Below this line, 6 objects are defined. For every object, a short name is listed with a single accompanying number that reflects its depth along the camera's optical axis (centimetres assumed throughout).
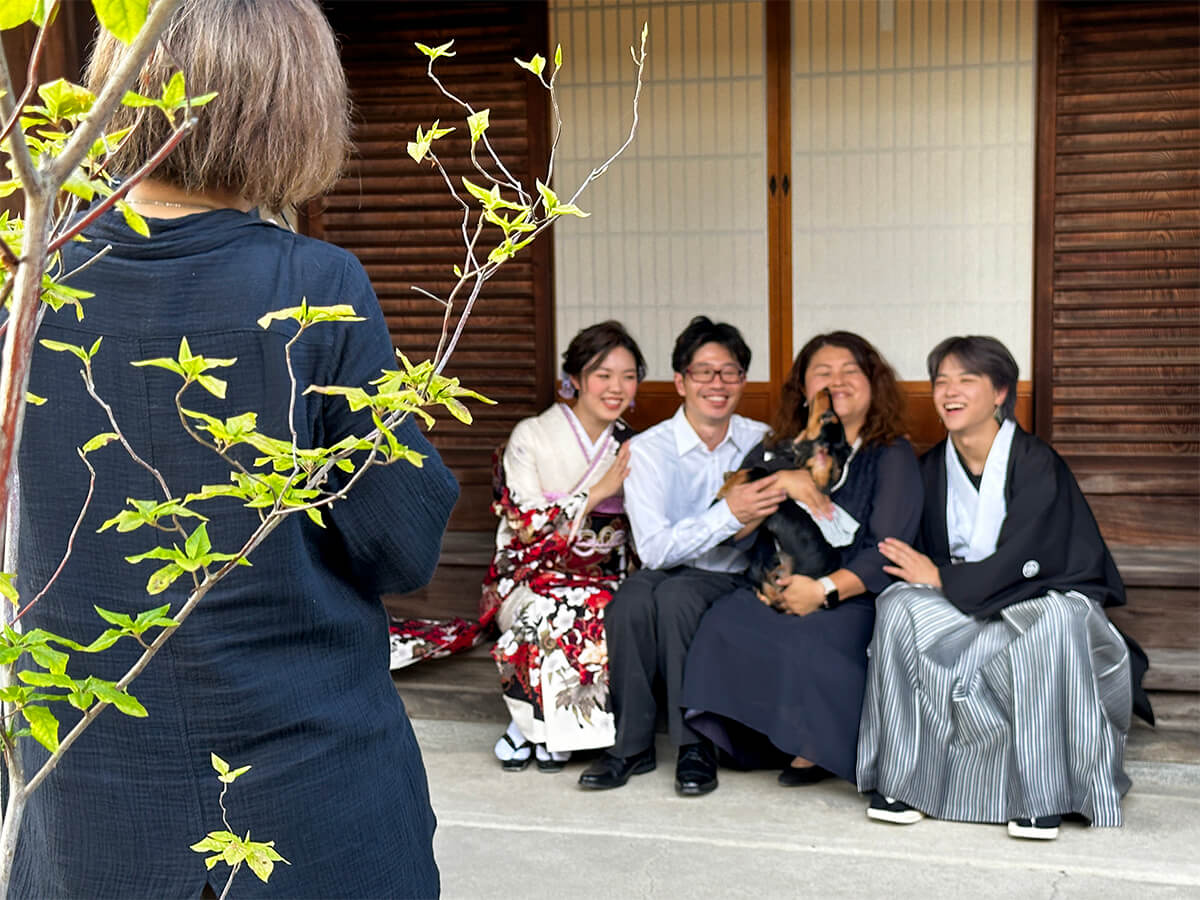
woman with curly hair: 363
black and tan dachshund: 390
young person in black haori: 334
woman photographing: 119
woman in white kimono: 382
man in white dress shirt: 376
